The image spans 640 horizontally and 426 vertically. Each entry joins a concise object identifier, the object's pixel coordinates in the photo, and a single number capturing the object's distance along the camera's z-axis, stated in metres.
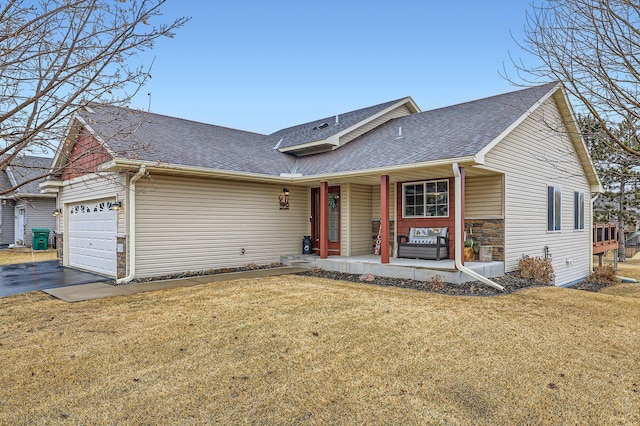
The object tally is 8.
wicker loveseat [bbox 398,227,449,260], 10.20
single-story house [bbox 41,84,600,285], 9.35
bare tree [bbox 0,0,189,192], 3.08
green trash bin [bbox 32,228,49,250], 18.30
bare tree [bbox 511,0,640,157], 4.20
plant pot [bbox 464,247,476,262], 9.91
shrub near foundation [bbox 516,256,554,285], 9.42
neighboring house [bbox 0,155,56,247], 19.75
